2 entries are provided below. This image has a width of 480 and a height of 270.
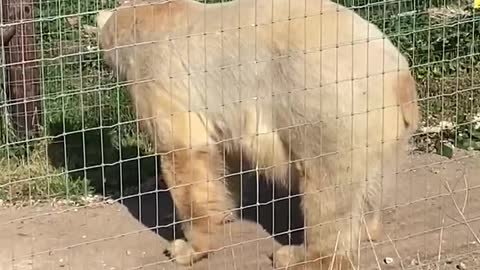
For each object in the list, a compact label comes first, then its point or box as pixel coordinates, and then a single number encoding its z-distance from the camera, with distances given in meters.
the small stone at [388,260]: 5.48
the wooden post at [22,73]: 6.87
